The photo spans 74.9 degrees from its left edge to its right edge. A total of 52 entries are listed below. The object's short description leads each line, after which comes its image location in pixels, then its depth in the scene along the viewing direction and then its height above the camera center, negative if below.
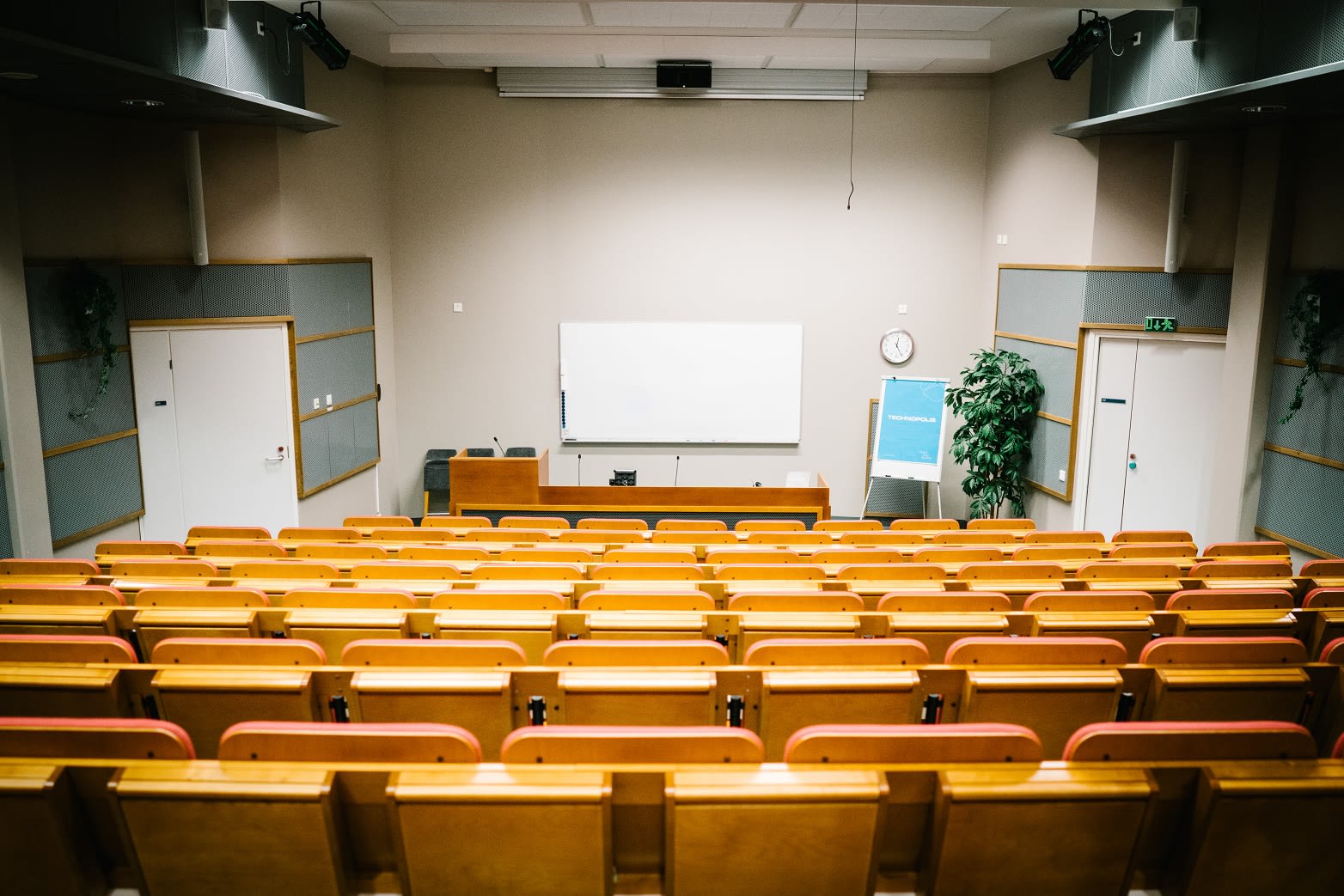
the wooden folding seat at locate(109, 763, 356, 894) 2.15 -1.25
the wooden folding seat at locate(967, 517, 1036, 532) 7.31 -1.63
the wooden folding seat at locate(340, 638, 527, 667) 3.20 -1.20
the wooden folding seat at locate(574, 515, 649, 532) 6.83 -1.55
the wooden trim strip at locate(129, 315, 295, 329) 7.89 -0.02
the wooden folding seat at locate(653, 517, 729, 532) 6.91 -1.58
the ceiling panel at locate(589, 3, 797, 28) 7.89 +2.86
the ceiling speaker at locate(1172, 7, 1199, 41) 6.30 +2.21
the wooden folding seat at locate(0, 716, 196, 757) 2.34 -1.12
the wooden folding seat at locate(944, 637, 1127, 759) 2.96 -1.24
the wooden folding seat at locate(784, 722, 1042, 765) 2.30 -1.09
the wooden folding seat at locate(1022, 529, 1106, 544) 6.56 -1.54
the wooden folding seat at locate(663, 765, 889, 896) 2.14 -1.23
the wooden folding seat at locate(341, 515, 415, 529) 7.14 -1.65
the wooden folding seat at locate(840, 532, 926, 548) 6.29 -1.53
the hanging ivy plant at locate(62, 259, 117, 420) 7.09 +0.04
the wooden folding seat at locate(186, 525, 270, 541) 6.33 -1.54
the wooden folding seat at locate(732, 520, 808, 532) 7.30 -1.68
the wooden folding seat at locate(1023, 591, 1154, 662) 3.73 -1.25
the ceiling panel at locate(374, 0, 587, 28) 7.82 +2.84
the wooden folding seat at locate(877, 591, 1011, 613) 4.05 -1.26
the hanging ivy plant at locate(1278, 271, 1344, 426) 6.36 +0.12
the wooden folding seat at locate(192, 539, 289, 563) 5.68 -1.50
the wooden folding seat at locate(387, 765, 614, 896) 2.13 -1.24
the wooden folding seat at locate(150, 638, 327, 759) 2.88 -1.24
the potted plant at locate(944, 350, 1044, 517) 9.17 -1.04
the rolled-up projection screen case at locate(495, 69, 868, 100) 9.90 +2.72
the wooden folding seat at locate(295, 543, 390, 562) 5.47 -1.44
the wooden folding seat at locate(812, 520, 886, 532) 7.06 -1.63
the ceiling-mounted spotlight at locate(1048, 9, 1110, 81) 7.15 +2.35
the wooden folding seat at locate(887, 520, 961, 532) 7.24 -1.67
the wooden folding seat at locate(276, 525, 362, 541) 6.34 -1.54
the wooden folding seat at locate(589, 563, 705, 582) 4.73 -1.33
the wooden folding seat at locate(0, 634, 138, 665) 3.22 -1.21
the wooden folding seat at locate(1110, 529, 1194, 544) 6.48 -1.51
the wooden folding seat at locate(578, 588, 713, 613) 3.94 -1.24
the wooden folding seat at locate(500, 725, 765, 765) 2.30 -1.10
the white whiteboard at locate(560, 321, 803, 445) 10.55 -0.68
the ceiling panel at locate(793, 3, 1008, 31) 7.74 +2.83
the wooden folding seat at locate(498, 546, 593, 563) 5.27 -1.39
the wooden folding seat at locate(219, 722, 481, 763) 2.31 -1.11
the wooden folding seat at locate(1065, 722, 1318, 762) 2.33 -1.09
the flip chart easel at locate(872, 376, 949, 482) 9.84 -1.14
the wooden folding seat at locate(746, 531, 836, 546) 6.39 -1.54
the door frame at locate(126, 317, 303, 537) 7.94 -0.08
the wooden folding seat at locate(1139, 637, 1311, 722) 3.03 -1.24
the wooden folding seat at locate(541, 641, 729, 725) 2.89 -1.22
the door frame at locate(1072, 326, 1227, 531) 8.41 -0.76
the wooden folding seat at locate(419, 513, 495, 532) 7.23 -1.66
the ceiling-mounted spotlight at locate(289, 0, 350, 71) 7.39 +2.42
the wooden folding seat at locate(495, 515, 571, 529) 7.20 -1.68
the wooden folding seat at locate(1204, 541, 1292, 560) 5.91 -1.46
